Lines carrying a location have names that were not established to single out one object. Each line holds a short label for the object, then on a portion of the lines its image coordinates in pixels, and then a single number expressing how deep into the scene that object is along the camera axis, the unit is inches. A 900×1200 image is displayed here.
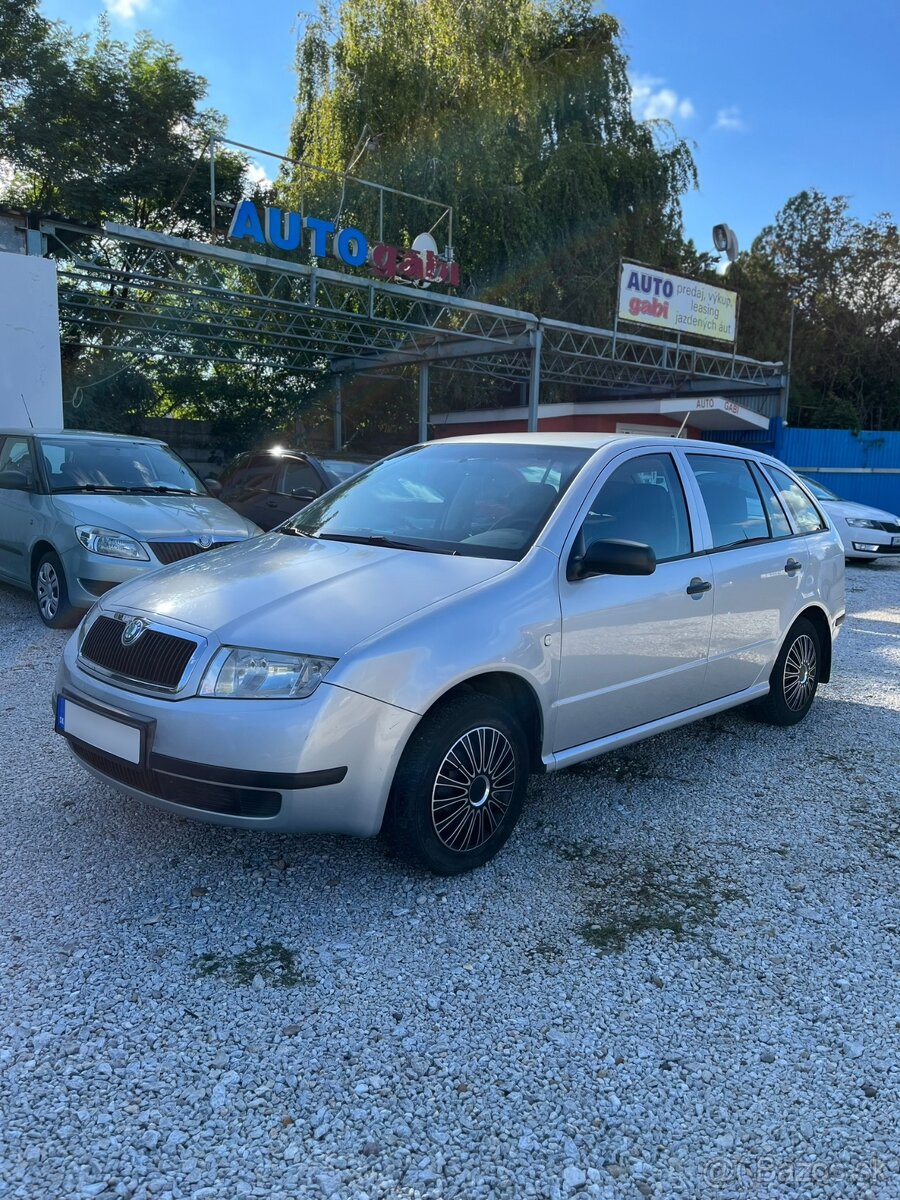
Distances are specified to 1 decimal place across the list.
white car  537.0
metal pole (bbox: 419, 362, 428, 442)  735.1
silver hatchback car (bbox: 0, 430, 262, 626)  257.4
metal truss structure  515.2
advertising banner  718.2
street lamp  1148.4
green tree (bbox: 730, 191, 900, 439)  1125.7
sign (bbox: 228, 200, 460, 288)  473.7
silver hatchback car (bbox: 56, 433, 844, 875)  112.9
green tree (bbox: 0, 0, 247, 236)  682.8
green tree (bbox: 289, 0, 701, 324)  751.1
